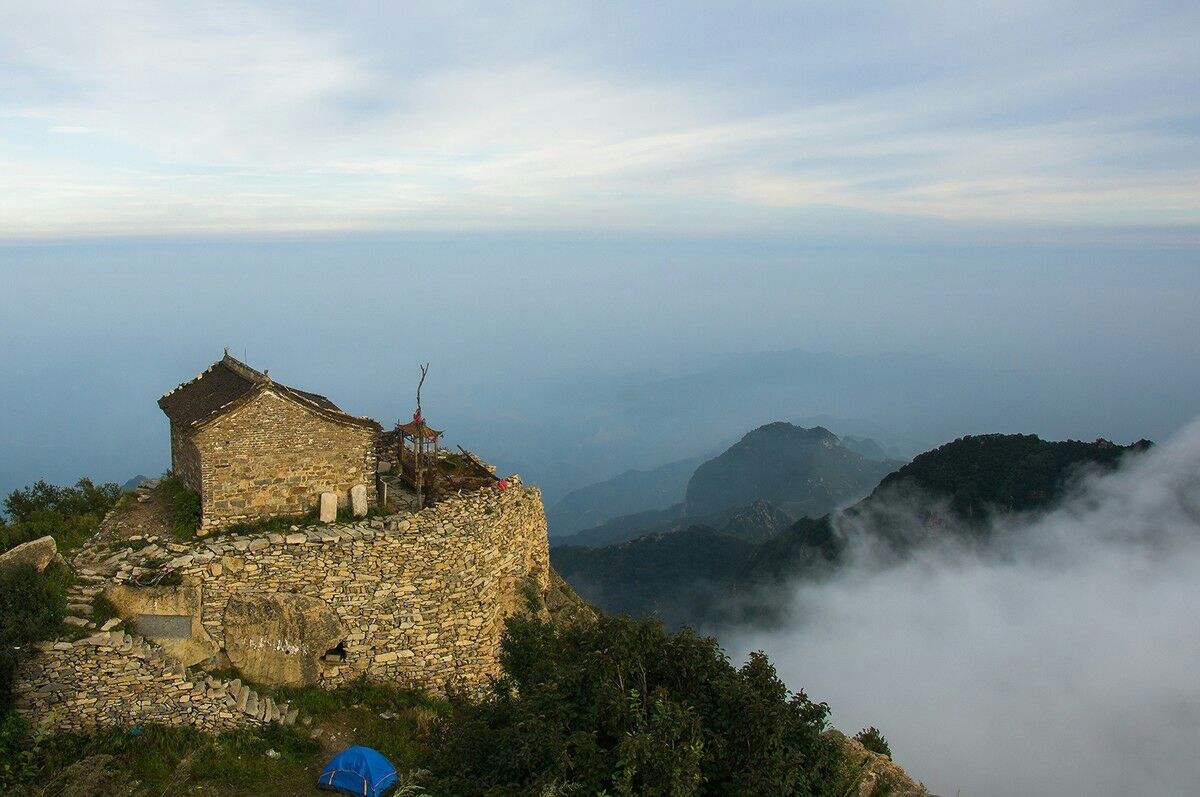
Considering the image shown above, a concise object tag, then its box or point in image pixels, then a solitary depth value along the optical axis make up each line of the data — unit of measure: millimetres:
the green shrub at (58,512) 17734
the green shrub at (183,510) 17453
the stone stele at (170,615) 15766
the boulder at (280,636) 16750
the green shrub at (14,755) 13586
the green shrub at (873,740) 17262
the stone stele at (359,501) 18562
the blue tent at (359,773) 14148
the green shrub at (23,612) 14414
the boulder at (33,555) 15250
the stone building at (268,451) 17453
